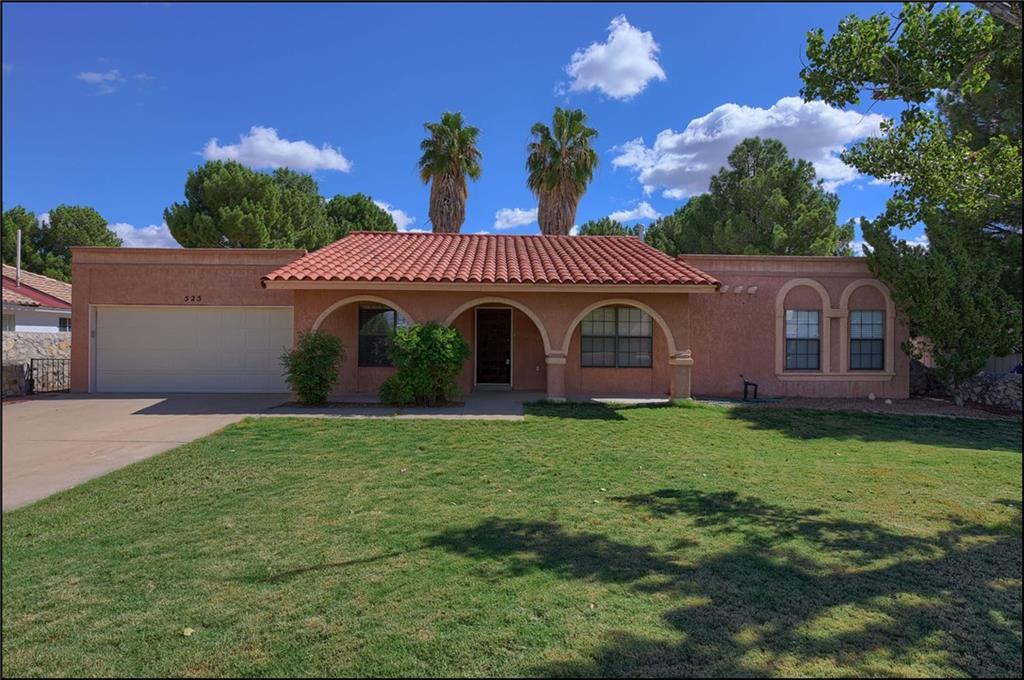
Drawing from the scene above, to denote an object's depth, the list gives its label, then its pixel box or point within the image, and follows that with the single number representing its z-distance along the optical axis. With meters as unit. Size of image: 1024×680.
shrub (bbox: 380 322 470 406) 11.66
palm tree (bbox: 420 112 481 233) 22.70
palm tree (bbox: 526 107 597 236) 22.86
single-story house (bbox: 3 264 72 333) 20.36
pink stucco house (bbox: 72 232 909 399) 14.18
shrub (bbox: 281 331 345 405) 11.69
